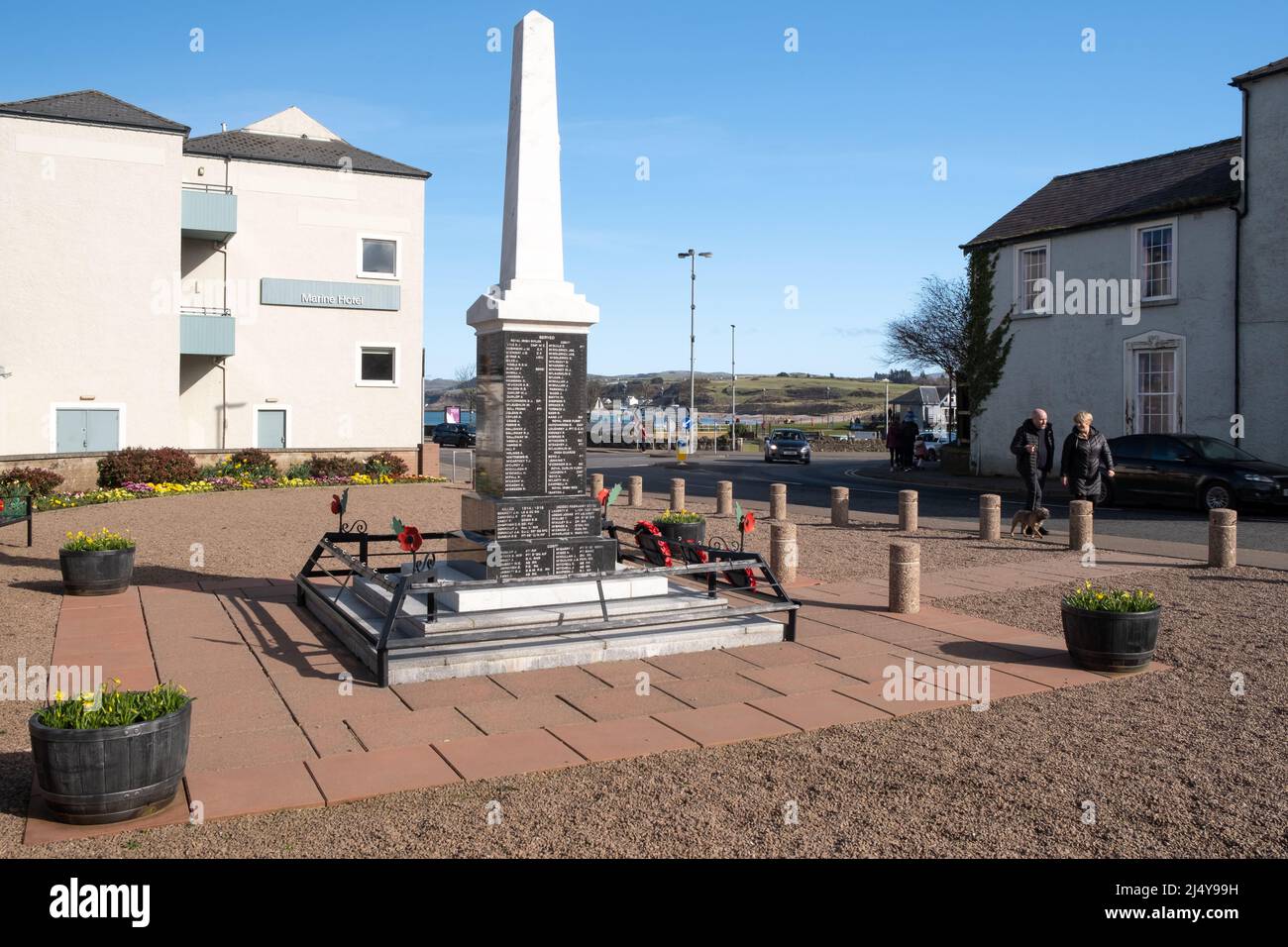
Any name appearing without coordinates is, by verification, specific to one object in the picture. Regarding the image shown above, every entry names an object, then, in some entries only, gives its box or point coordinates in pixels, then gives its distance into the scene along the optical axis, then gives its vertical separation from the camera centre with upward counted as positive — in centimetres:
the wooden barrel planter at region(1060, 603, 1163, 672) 846 -166
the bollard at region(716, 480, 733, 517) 2155 -131
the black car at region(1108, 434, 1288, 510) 2083 -70
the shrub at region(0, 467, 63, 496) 2116 -99
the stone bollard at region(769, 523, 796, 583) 1254 -141
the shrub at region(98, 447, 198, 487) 2377 -84
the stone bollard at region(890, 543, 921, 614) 1092 -149
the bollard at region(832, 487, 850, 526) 1962 -134
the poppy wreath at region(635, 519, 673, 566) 1098 -119
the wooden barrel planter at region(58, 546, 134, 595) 1150 -158
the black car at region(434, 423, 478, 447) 6289 -4
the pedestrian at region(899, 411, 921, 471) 3694 -17
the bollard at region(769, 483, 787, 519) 2051 -129
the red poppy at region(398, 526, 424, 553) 900 -92
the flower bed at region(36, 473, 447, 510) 2114 -133
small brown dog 1698 -133
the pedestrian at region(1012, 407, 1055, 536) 1677 -24
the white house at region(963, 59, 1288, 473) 2438 +397
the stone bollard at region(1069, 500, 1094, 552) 1559 -130
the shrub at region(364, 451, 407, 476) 2845 -88
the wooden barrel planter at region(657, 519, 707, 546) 1443 -135
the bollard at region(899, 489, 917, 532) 1853 -133
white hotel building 2639 +413
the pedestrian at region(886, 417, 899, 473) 3716 -6
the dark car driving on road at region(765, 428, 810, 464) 4609 -43
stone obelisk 990 +58
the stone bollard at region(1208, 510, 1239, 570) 1393 -135
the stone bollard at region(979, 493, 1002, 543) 1714 -136
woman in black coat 1631 -33
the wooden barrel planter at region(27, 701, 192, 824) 522 -174
